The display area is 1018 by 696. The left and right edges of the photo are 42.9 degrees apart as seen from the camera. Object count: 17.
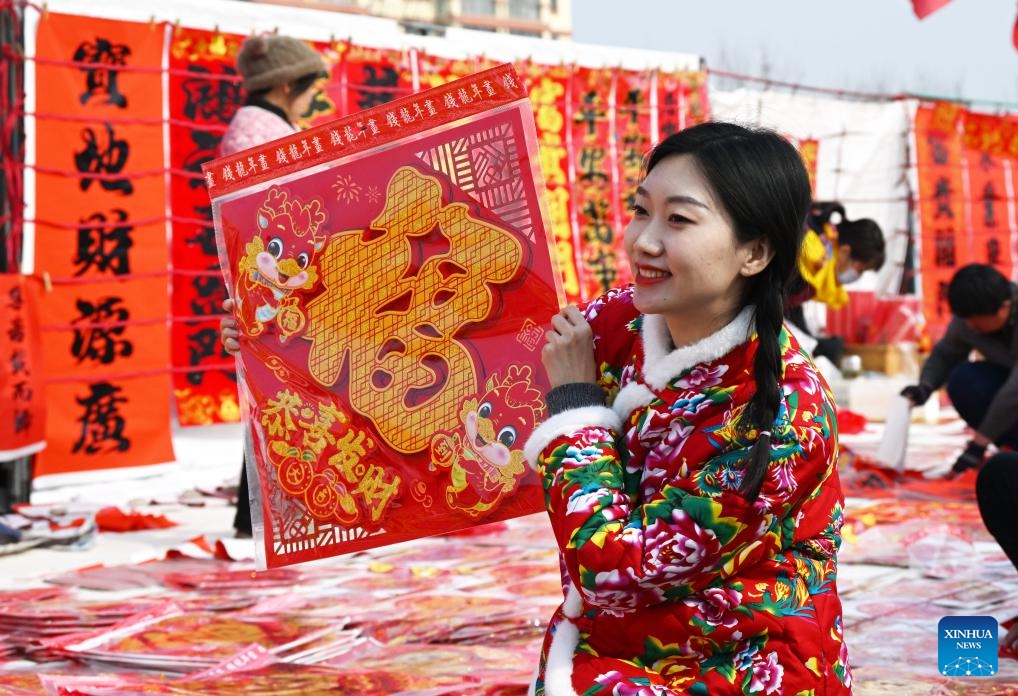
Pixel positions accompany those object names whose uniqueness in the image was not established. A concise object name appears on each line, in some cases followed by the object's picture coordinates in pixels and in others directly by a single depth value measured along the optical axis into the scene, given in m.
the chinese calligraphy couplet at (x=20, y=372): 4.52
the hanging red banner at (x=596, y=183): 7.75
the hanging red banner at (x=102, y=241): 5.36
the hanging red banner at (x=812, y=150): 9.68
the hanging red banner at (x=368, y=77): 6.49
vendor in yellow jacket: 5.44
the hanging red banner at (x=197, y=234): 5.84
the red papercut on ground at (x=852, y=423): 6.84
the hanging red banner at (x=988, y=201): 10.11
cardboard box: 8.32
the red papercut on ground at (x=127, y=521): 4.41
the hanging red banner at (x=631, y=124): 7.93
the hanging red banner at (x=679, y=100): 8.15
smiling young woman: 1.49
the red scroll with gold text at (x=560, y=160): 7.59
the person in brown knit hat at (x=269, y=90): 3.87
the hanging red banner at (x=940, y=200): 9.76
